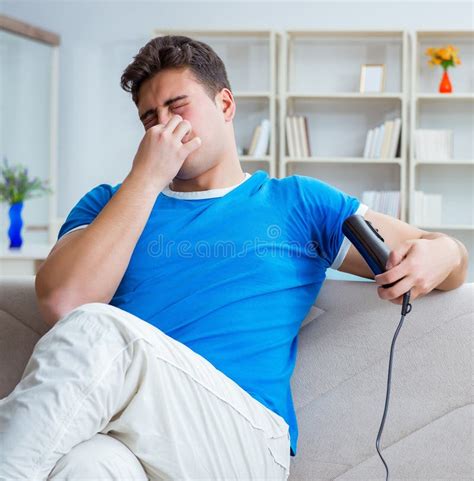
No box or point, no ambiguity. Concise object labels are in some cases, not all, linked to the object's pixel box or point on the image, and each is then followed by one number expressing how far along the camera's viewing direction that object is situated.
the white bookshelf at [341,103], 5.09
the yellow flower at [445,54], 4.80
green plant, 3.89
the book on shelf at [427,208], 4.87
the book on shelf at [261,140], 4.98
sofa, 1.44
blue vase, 3.91
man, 1.11
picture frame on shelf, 4.99
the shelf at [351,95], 4.81
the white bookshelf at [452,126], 5.03
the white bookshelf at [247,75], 5.19
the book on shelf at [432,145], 4.88
